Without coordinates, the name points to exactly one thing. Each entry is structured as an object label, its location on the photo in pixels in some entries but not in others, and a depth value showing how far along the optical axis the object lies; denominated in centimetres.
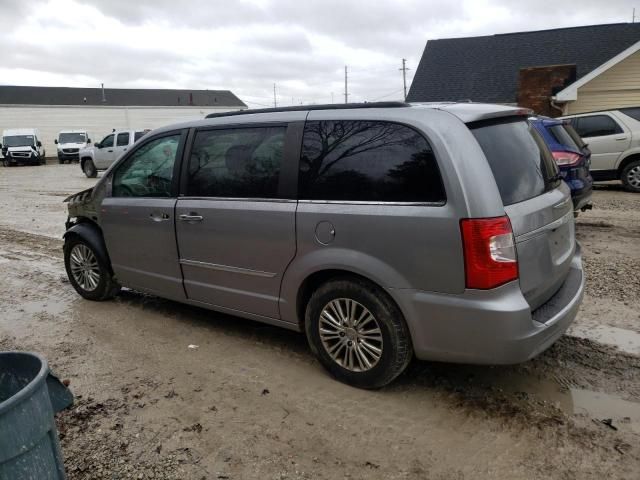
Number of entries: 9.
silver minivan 293
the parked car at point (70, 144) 3506
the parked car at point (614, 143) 1114
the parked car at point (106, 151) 2161
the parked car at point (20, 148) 3341
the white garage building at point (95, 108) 5275
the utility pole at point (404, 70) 6381
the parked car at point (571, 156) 738
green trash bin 190
